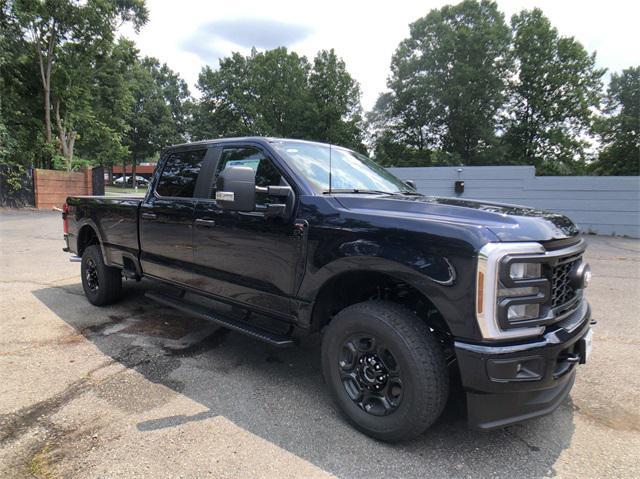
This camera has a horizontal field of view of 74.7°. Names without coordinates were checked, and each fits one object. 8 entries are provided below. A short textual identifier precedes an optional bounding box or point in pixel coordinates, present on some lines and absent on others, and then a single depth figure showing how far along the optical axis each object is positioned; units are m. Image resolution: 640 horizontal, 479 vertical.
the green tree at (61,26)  17.53
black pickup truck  2.20
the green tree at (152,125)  46.81
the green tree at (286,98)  37.56
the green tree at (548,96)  32.12
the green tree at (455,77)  32.22
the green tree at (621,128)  32.41
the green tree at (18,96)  17.89
